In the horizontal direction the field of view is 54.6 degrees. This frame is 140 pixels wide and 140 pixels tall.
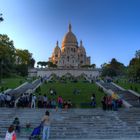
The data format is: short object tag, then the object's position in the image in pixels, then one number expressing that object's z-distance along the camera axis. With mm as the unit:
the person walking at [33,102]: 9891
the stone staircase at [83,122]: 7776
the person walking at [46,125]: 6773
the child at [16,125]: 7713
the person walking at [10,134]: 5207
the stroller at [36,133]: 7091
